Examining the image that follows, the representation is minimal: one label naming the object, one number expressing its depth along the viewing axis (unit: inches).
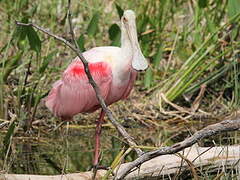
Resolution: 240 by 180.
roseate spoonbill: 425.4
